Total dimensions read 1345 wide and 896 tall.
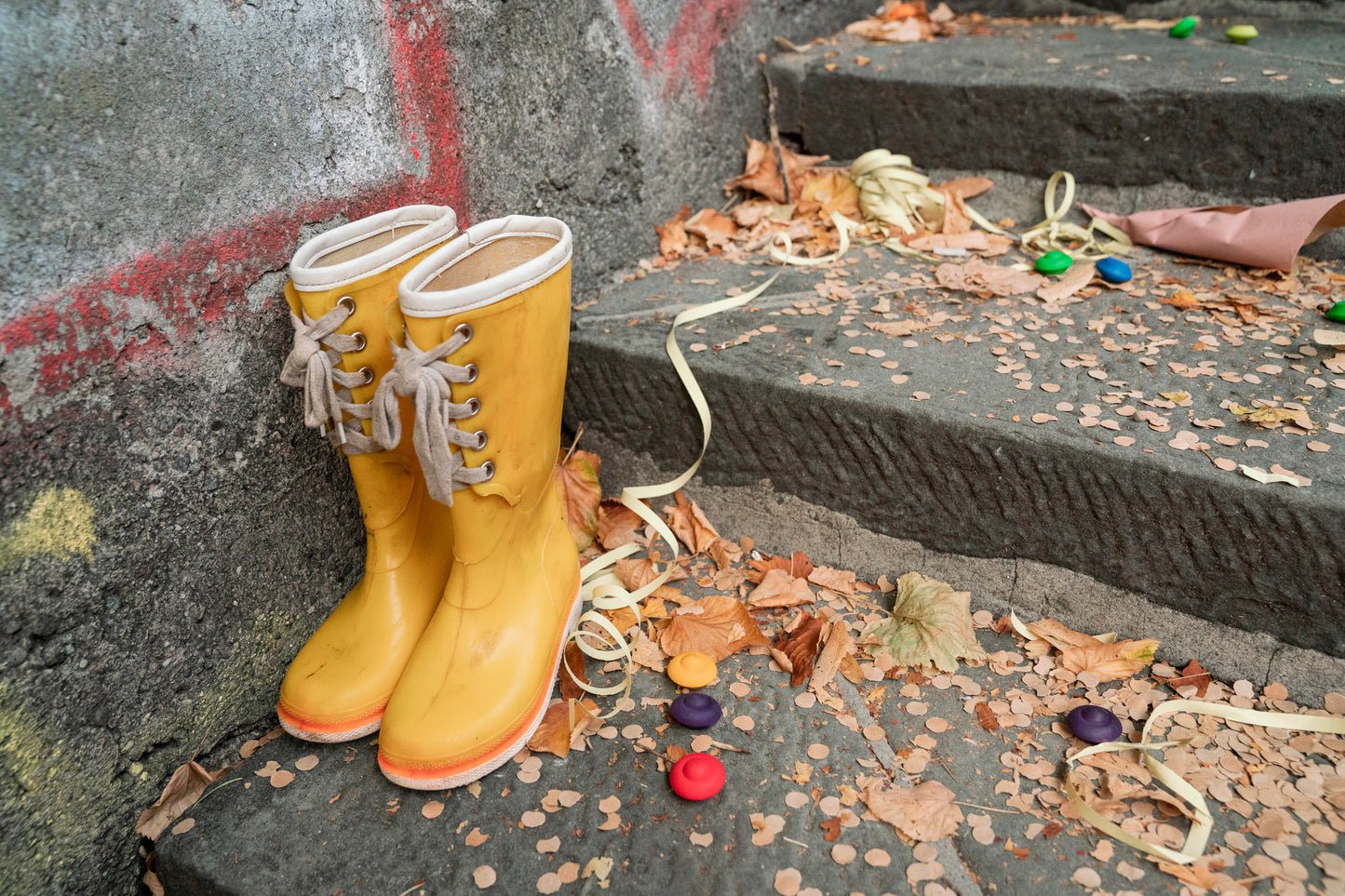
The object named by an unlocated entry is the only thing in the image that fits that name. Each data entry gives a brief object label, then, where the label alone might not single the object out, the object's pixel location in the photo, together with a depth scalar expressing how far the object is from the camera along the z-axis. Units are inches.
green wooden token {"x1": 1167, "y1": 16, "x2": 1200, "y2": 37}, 37.0
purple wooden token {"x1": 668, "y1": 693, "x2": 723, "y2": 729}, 20.5
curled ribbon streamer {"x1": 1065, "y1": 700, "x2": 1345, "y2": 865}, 17.7
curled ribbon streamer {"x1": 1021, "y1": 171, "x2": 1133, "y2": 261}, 30.4
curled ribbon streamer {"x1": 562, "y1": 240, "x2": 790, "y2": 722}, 22.5
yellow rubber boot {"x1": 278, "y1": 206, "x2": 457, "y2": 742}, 18.8
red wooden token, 19.0
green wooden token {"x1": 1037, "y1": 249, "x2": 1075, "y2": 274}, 28.4
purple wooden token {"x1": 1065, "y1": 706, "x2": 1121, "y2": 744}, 19.7
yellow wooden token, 21.6
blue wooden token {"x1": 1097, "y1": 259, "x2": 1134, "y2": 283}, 27.7
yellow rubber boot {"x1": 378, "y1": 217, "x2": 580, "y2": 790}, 18.3
